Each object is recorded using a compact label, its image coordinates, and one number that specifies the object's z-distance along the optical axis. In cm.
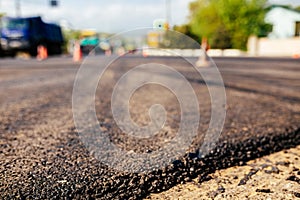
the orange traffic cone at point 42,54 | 1829
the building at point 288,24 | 3412
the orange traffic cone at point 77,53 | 1534
